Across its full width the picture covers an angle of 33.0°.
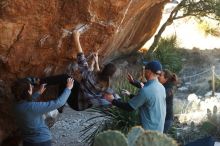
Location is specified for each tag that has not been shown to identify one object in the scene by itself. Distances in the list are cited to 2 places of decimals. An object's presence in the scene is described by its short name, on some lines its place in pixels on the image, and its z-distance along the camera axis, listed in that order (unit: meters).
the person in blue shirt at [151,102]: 4.71
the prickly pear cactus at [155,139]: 3.75
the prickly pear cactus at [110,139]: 3.99
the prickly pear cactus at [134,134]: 4.31
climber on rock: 5.52
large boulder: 5.45
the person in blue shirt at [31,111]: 4.60
